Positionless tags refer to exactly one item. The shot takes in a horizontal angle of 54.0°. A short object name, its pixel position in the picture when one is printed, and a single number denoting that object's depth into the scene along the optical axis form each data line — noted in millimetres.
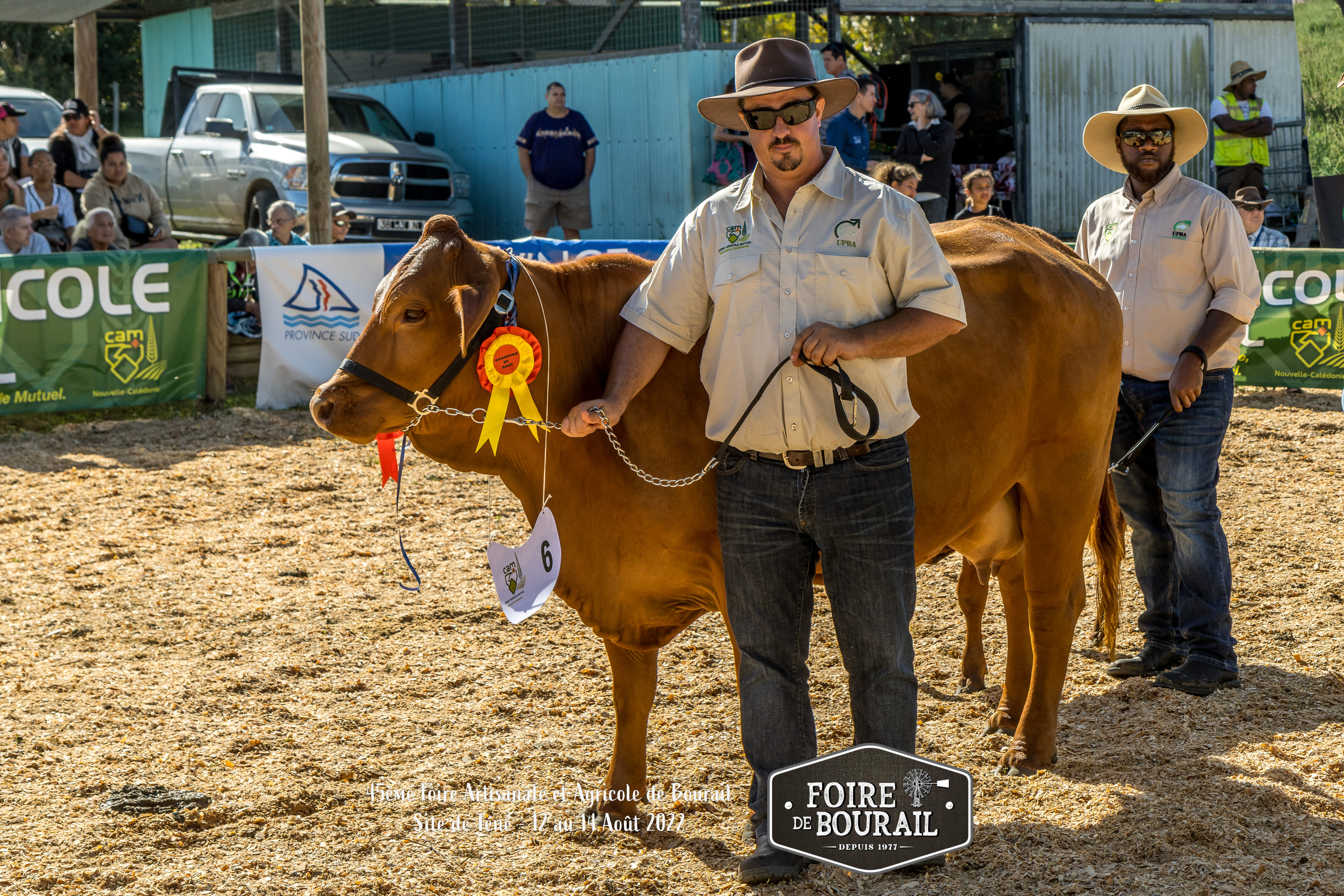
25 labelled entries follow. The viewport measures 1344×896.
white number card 3645
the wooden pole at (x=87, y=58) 18500
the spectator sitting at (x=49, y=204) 12344
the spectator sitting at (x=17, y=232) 10961
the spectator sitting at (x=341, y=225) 13180
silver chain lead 3691
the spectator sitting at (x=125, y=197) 12719
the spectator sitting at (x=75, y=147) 14297
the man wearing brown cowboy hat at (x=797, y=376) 3342
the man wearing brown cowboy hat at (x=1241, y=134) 14320
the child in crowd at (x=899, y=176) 9164
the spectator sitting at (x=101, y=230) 11328
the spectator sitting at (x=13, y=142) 13312
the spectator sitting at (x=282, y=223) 12320
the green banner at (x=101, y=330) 10062
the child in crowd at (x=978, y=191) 10422
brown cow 3719
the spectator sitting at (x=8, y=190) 12094
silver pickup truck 15594
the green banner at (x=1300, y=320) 10656
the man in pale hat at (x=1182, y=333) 5074
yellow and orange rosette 3701
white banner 11078
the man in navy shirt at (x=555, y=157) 15164
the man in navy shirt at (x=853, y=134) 12484
